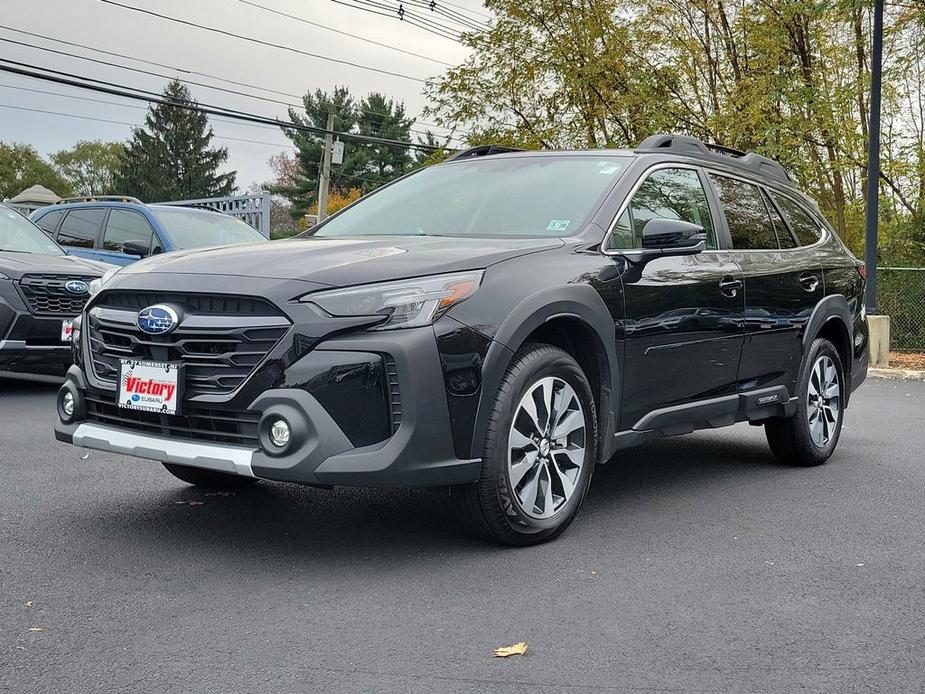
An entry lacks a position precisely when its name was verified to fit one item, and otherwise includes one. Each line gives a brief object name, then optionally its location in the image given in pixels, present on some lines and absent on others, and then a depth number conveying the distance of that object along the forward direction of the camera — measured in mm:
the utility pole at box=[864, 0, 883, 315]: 15258
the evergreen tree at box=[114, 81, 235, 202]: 79688
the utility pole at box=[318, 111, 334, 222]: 38438
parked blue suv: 11578
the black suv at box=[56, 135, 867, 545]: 3830
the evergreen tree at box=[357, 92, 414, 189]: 71375
